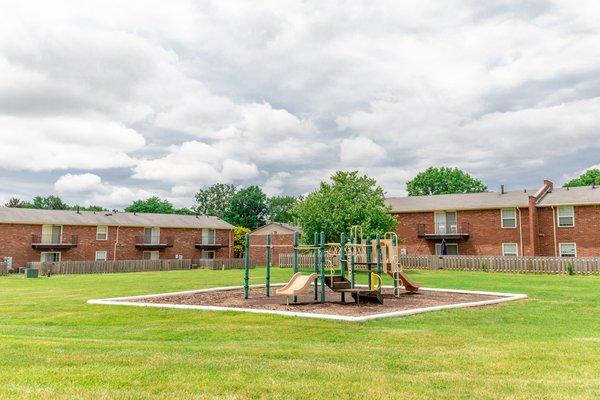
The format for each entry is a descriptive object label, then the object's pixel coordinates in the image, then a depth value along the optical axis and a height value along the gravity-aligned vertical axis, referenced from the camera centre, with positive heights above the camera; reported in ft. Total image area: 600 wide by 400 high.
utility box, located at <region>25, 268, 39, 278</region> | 120.88 -5.28
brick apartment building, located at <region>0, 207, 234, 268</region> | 163.53 +5.81
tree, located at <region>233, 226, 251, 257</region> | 230.48 +5.13
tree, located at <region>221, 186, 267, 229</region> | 328.29 +29.51
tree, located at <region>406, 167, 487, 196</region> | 283.98 +40.69
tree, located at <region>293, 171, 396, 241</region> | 126.82 +11.46
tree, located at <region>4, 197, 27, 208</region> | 307.93 +30.59
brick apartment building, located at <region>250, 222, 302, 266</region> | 194.85 +5.42
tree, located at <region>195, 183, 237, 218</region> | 355.97 +39.31
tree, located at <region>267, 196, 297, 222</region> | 389.60 +36.04
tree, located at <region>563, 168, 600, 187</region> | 260.42 +39.37
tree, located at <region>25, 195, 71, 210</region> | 347.24 +34.64
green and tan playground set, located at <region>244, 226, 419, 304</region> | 51.99 -2.70
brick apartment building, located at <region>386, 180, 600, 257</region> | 137.49 +8.87
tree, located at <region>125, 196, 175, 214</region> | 345.10 +31.64
